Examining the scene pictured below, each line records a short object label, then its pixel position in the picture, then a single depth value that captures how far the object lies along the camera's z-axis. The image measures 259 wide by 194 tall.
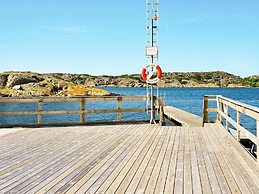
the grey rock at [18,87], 72.81
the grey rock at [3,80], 86.90
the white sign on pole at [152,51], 9.52
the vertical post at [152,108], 9.71
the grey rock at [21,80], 81.44
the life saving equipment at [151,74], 9.62
